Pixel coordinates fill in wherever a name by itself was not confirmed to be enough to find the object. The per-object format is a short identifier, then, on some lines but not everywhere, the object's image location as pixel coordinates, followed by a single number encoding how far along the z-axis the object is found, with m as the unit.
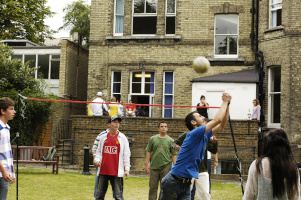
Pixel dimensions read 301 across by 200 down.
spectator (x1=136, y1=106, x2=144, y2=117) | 21.97
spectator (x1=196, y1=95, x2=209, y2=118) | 19.70
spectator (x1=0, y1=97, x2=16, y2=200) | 6.23
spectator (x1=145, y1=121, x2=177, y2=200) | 10.24
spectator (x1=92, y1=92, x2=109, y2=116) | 20.98
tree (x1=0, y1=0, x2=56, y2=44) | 33.94
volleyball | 10.13
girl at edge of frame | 4.25
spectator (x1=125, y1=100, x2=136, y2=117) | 21.03
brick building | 23.03
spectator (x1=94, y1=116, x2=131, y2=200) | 8.62
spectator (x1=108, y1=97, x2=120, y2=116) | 20.94
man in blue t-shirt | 6.14
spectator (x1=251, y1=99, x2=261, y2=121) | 20.16
